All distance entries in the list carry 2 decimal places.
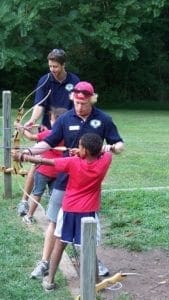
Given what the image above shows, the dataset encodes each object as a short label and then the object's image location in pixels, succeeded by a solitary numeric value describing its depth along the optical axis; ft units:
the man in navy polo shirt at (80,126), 18.46
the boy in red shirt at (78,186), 17.46
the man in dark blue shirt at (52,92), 24.54
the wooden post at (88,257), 11.78
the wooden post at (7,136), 30.71
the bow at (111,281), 14.24
